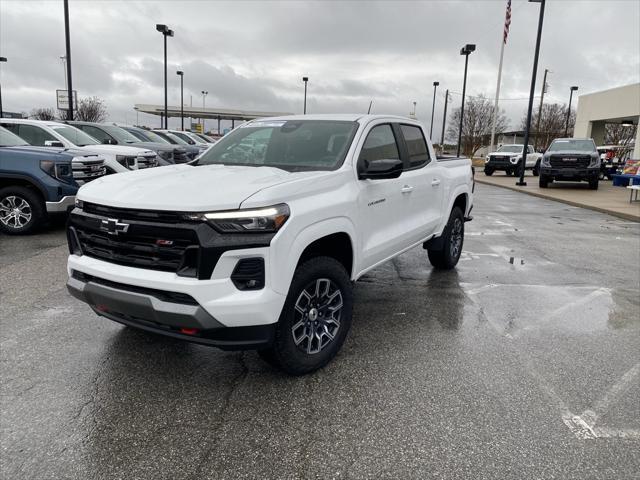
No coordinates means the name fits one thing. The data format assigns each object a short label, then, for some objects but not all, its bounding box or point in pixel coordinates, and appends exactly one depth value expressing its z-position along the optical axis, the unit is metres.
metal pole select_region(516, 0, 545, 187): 18.67
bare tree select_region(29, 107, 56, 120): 50.61
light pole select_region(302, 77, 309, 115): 48.62
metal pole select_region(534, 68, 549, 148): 48.78
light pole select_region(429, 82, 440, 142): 49.84
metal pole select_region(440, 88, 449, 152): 51.09
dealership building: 28.31
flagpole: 34.61
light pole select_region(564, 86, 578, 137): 52.40
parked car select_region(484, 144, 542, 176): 27.83
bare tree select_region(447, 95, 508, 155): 56.22
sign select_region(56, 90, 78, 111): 20.52
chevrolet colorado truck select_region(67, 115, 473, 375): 2.89
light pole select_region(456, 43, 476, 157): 33.49
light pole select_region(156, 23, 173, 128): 27.70
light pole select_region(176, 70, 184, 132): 45.93
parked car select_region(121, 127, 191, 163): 13.46
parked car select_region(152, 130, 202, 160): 19.44
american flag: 31.14
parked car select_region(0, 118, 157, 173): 9.38
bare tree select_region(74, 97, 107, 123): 47.54
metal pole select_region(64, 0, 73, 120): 18.15
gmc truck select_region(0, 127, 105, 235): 7.67
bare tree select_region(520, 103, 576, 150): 55.25
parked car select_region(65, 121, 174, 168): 12.80
